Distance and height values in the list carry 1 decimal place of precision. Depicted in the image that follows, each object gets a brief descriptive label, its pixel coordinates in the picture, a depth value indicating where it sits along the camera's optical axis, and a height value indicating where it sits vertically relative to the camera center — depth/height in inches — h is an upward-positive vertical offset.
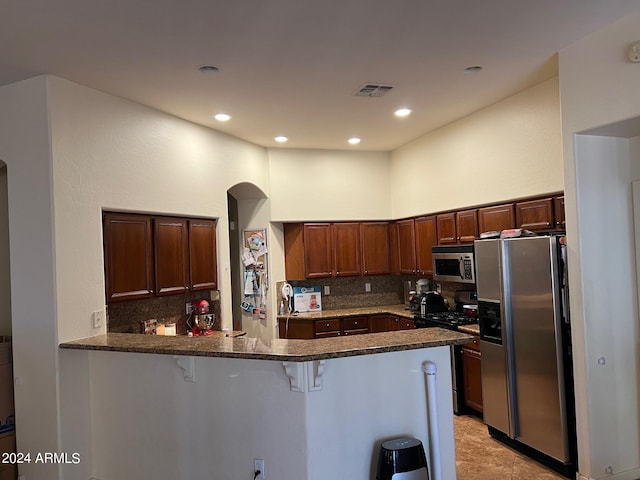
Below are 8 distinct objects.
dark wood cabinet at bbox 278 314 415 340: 225.0 -35.7
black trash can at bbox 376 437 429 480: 103.7 -46.8
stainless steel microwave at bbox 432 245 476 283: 185.6 -7.0
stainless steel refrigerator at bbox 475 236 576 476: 132.0 -30.9
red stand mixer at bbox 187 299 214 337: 185.9 -24.4
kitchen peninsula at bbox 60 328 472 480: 107.0 -35.7
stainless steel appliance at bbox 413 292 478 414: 183.9 -42.4
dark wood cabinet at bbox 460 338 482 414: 172.4 -48.2
